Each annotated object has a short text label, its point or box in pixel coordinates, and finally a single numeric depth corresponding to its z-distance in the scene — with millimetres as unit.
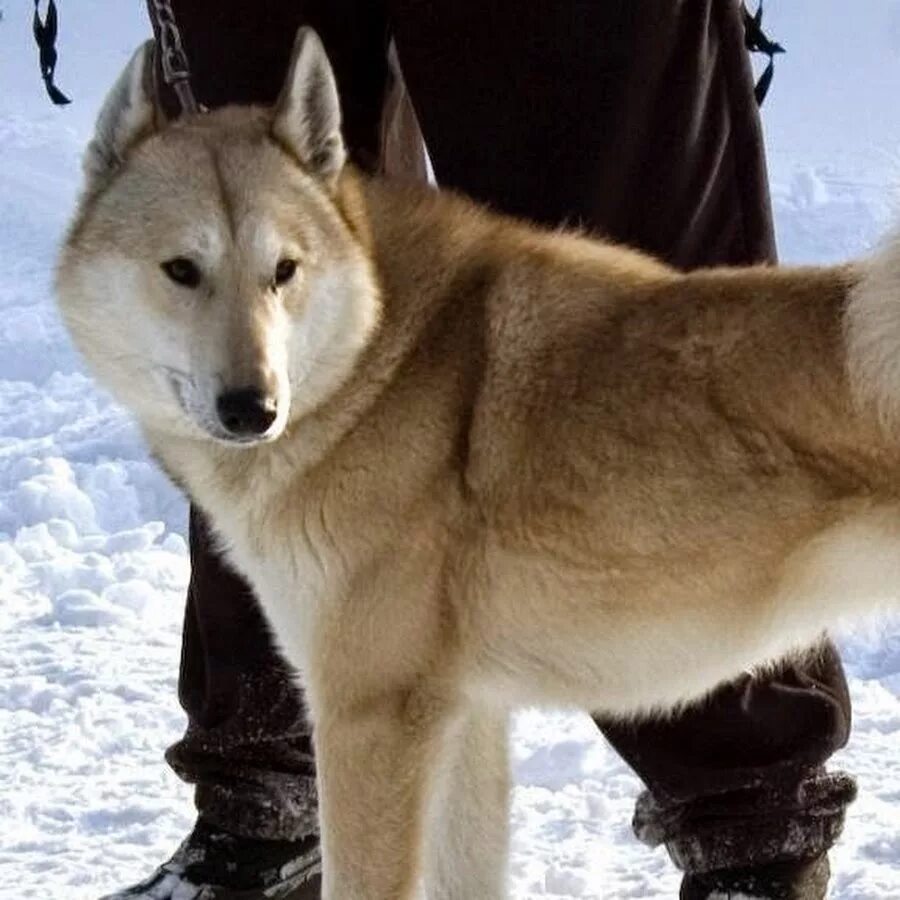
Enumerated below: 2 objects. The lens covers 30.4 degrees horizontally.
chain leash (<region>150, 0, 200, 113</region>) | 2758
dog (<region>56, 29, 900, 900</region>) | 2254
